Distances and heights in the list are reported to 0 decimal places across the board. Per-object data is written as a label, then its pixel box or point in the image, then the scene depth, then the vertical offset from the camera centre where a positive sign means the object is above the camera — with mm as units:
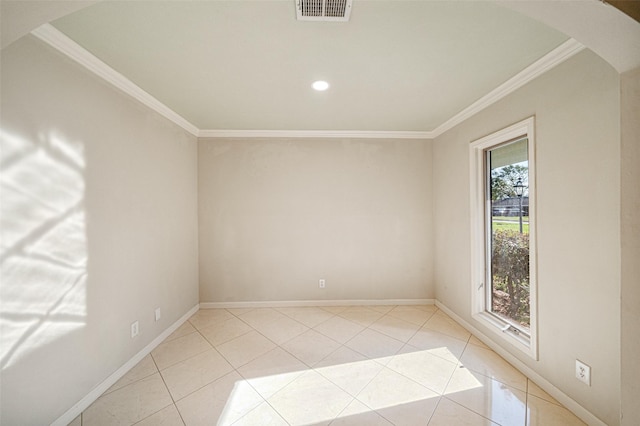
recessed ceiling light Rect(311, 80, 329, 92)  2047 +1091
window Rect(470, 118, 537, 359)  2006 -261
